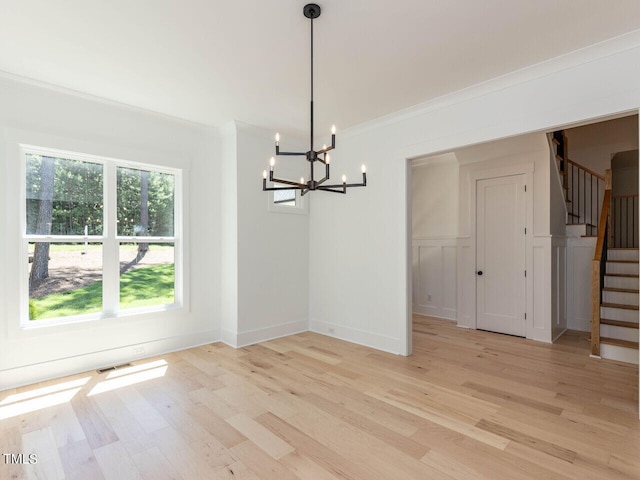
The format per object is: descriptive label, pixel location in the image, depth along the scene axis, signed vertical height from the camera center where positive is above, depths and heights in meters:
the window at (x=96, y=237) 3.31 +0.02
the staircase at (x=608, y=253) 3.90 -0.22
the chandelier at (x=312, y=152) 2.16 +0.64
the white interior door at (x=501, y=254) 4.80 -0.24
